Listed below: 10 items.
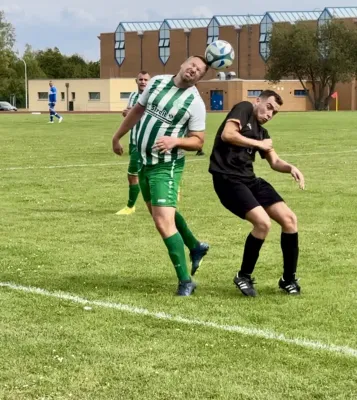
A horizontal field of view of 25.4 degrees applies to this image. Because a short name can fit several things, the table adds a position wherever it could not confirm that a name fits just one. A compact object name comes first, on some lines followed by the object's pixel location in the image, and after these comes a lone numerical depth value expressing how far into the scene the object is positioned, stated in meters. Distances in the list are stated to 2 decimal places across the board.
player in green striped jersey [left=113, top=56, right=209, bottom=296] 6.87
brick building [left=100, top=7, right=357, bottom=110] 103.44
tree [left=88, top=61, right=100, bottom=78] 150.50
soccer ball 7.09
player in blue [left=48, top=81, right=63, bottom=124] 42.97
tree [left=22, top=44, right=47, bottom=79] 135.25
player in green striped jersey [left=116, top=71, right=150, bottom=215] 11.38
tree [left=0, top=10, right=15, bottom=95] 117.38
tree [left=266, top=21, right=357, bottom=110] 92.94
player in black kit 6.79
